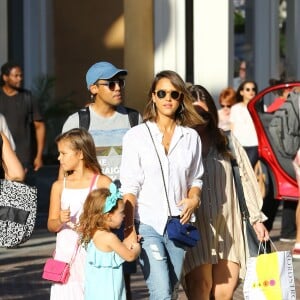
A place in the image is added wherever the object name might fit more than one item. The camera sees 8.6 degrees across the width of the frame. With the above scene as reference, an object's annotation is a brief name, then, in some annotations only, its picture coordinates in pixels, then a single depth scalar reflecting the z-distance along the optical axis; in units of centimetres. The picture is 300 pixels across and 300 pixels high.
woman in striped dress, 1164
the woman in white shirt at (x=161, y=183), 1068
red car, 1897
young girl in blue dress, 1048
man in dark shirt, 1978
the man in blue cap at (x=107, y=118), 1185
